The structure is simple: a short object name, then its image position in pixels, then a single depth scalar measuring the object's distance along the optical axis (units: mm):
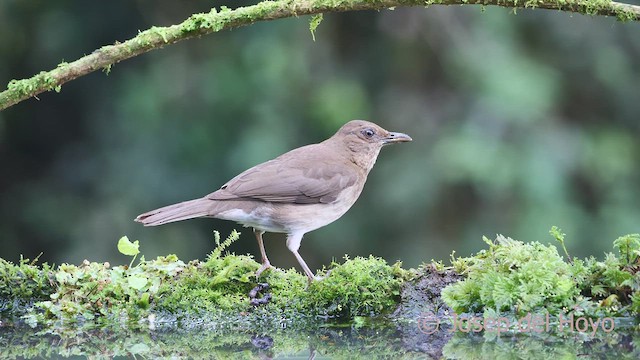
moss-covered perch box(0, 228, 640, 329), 9984
